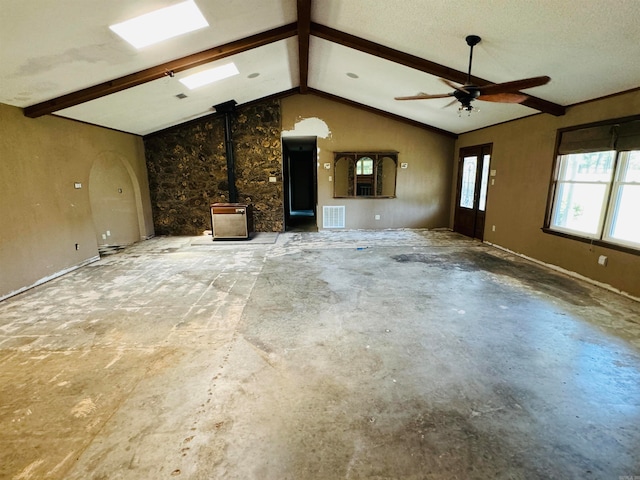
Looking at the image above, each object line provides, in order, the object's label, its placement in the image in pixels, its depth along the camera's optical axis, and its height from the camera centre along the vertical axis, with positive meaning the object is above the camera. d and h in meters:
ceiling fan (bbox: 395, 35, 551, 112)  3.01 +0.94
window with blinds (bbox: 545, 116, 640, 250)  3.81 -0.04
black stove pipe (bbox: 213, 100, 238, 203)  7.03 +0.78
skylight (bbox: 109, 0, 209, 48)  3.11 +1.72
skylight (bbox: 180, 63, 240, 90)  4.96 +1.79
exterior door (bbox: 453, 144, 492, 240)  6.84 -0.20
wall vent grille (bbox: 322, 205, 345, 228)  8.11 -0.89
